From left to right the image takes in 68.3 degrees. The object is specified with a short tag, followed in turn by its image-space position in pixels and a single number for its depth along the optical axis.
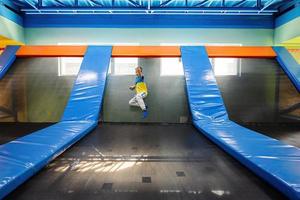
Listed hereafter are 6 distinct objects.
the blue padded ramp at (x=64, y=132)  1.56
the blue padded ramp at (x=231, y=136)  1.51
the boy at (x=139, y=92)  3.58
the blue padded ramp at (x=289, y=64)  3.89
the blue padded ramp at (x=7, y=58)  4.00
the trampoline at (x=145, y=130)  1.54
